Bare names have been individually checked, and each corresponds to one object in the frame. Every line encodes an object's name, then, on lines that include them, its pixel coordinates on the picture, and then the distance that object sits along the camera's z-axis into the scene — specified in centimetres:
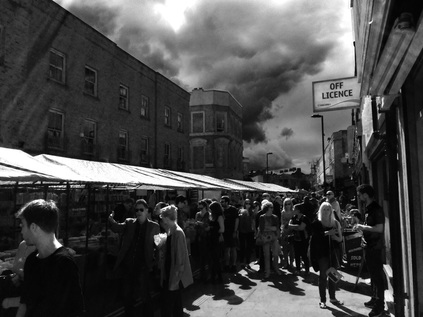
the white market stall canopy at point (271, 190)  2427
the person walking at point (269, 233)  928
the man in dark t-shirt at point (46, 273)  262
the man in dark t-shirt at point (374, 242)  573
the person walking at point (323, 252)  657
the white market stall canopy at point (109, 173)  784
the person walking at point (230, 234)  973
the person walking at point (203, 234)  896
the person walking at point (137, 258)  550
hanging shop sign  971
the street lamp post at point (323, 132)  3139
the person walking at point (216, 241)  862
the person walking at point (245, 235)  1075
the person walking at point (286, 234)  993
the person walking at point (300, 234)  918
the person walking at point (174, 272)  508
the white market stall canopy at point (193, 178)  1509
